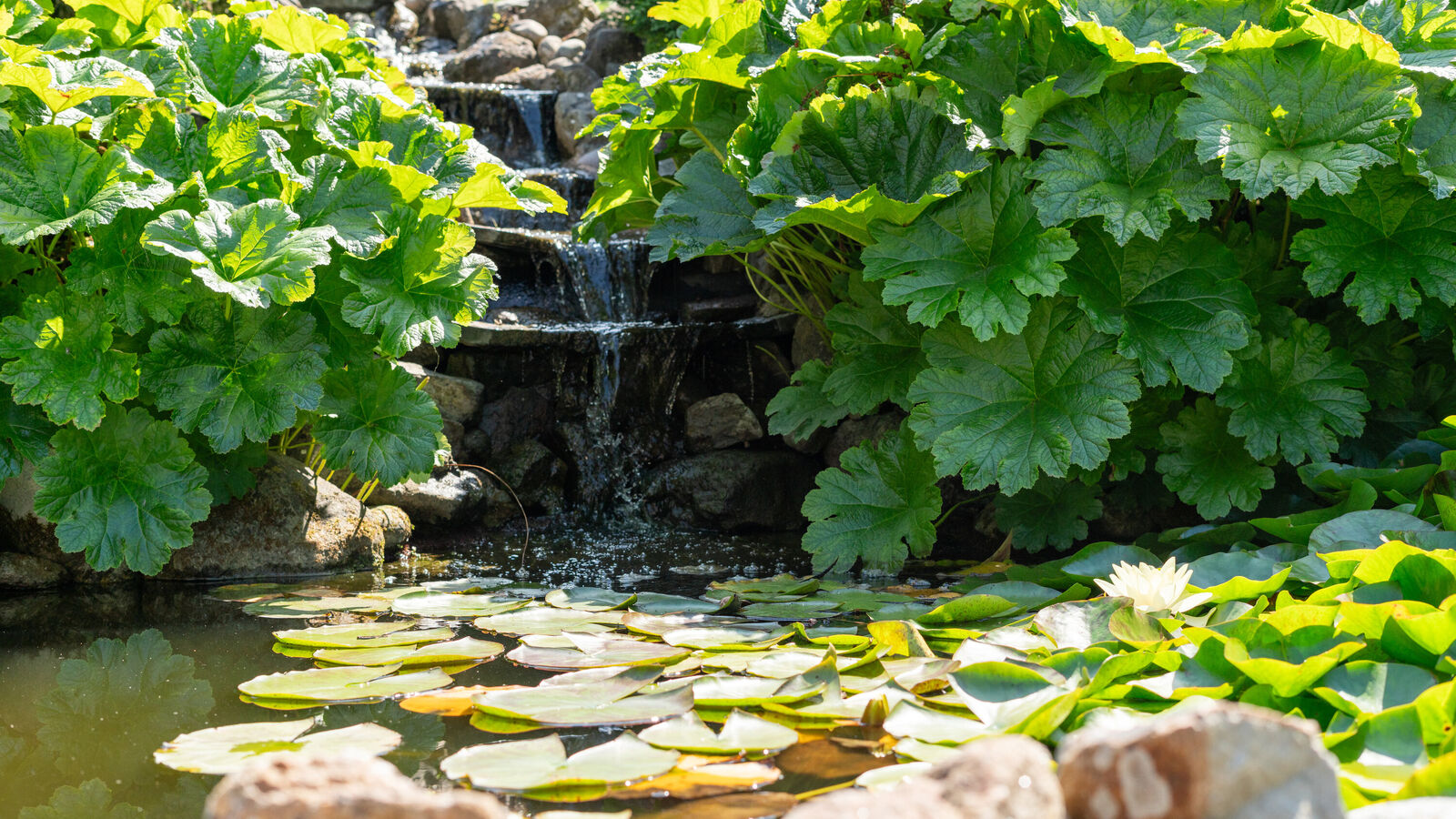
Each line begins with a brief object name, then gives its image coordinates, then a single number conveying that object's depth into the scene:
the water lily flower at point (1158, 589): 1.73
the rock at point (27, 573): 2.62
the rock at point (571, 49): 8.97
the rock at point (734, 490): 3.96
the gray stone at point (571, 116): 7.34
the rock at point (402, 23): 10.21
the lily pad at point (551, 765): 1.27
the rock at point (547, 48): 9.13
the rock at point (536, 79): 8.41
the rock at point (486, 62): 8.79
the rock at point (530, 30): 9.42
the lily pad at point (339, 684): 1.65
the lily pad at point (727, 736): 1.39
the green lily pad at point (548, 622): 2.07
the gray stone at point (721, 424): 4.23
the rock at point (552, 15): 9.91
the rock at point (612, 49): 8.57
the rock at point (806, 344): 3.96
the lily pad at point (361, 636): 1.96
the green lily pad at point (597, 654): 1.82
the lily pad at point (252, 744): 1.34
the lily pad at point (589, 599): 2.28
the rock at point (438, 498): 3.41
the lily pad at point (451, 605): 2.24
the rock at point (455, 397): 4.09
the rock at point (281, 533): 2.74
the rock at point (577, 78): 8.20
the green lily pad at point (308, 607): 2.29
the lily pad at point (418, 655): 1.84
